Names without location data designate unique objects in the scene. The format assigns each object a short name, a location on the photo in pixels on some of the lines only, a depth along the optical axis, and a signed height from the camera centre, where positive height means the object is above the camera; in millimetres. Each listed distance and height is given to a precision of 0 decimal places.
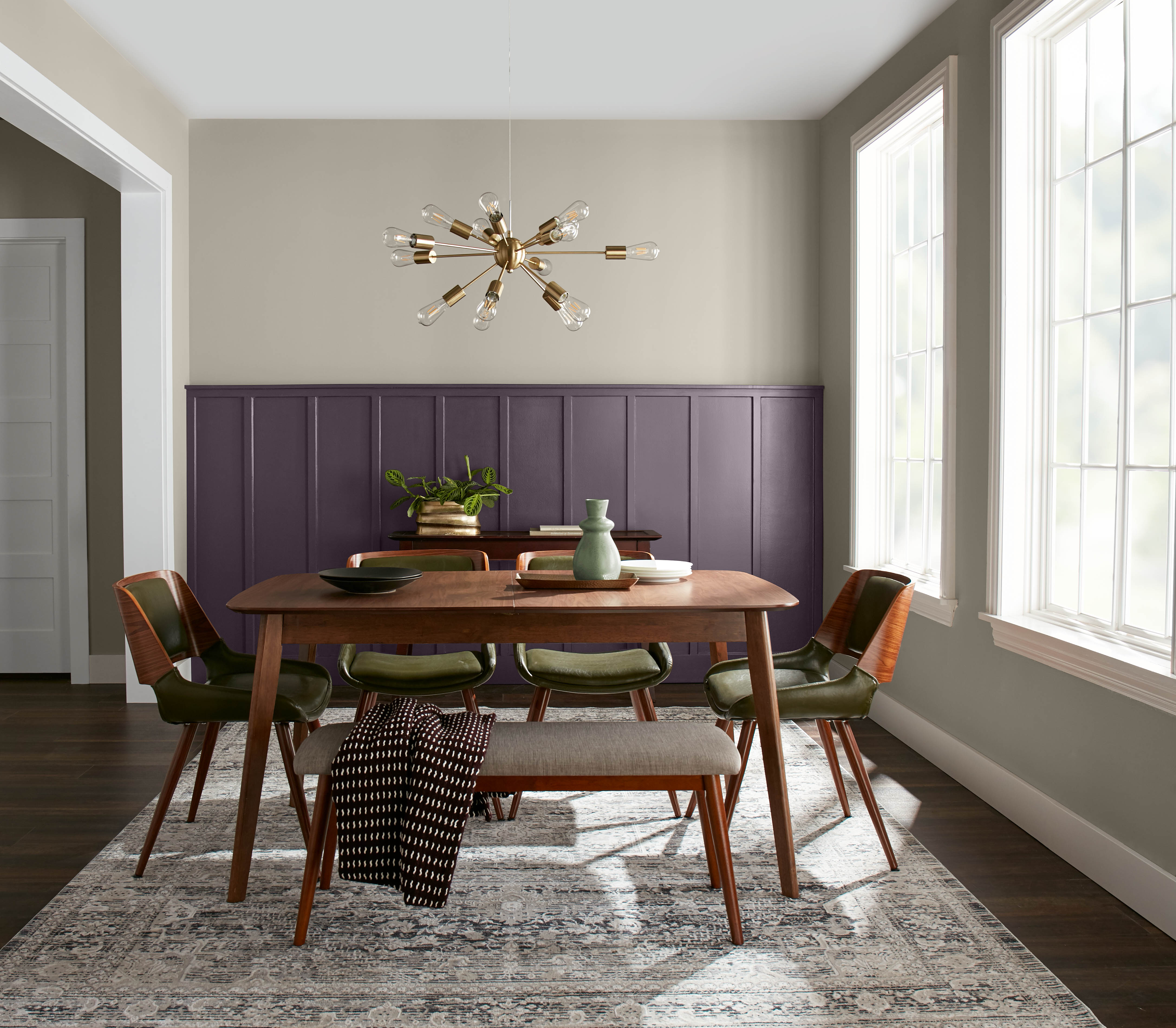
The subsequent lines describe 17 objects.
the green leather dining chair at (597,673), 3123 -662
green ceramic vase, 2900 -214
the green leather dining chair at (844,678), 2676 -614
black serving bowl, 2697 -283
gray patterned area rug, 1937 -1133
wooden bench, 2215 -708
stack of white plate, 3037 -284
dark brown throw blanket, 2193 -801
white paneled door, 4836 +192
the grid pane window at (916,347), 3932 +672
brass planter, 4605 -171
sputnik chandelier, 2760 +780
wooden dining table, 2457 -397
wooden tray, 2818 -302
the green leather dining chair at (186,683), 2619 -620
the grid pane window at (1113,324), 2557 +523
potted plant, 4613 -60
